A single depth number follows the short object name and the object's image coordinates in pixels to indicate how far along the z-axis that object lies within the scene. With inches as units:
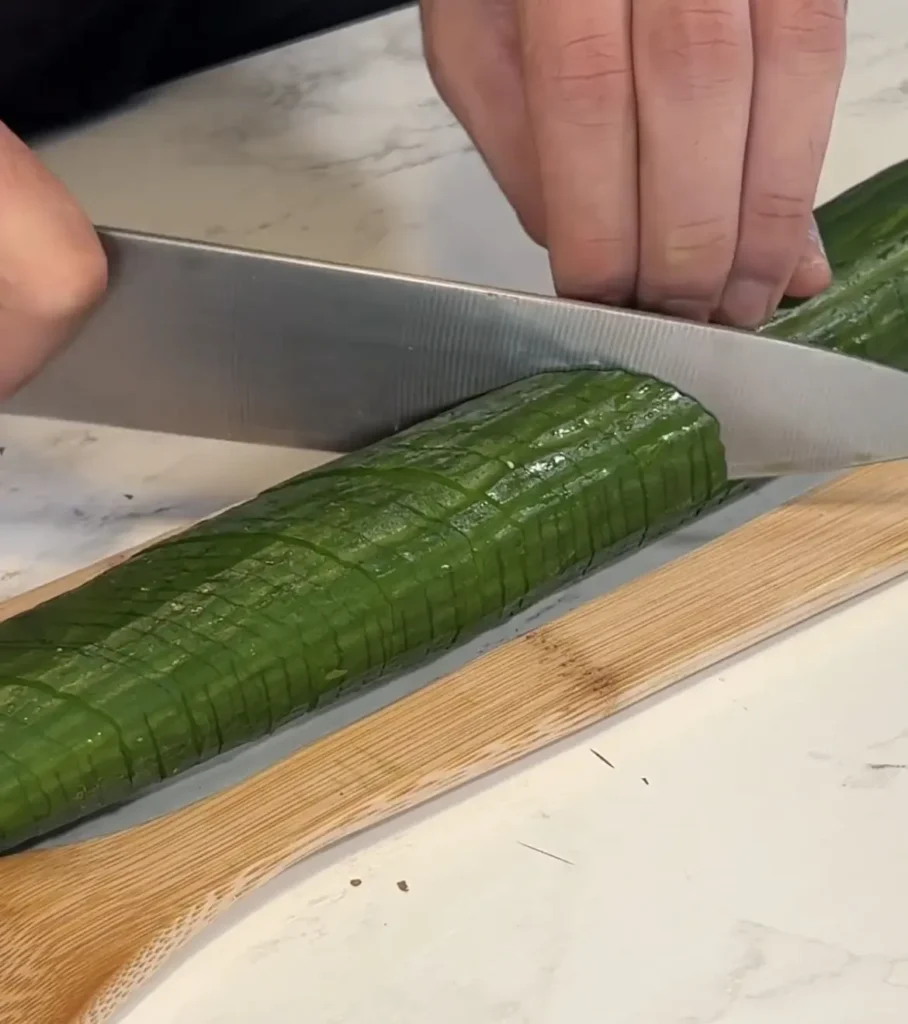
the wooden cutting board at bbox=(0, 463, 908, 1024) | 10.0
